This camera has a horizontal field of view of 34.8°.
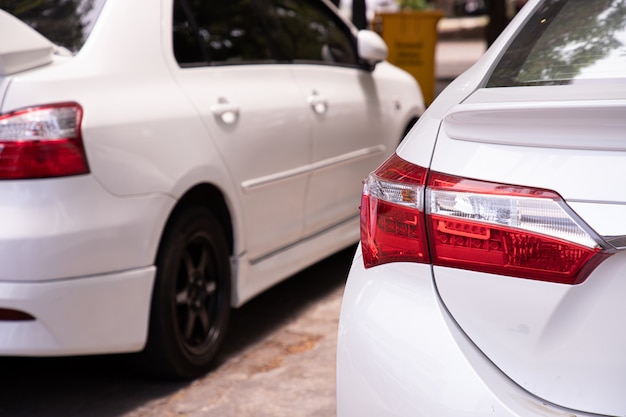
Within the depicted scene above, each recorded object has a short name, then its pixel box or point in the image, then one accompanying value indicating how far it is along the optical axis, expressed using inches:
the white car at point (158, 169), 128.7
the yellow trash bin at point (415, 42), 427.2
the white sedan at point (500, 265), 70.9
